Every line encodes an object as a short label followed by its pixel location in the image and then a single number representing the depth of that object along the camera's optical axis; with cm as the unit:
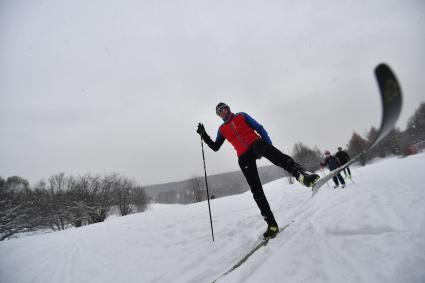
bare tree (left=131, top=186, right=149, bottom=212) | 5409
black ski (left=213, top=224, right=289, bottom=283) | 231
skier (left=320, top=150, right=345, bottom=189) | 1177
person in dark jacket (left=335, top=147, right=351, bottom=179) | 1167
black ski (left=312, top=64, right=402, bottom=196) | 174
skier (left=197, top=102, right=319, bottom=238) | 322
